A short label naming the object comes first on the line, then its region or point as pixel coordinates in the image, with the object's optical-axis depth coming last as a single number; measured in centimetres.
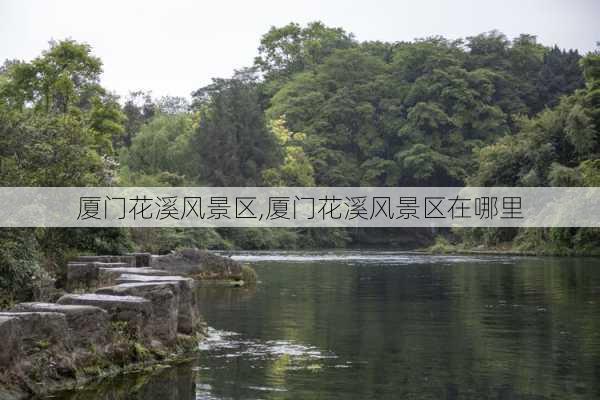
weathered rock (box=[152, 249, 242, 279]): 2891
